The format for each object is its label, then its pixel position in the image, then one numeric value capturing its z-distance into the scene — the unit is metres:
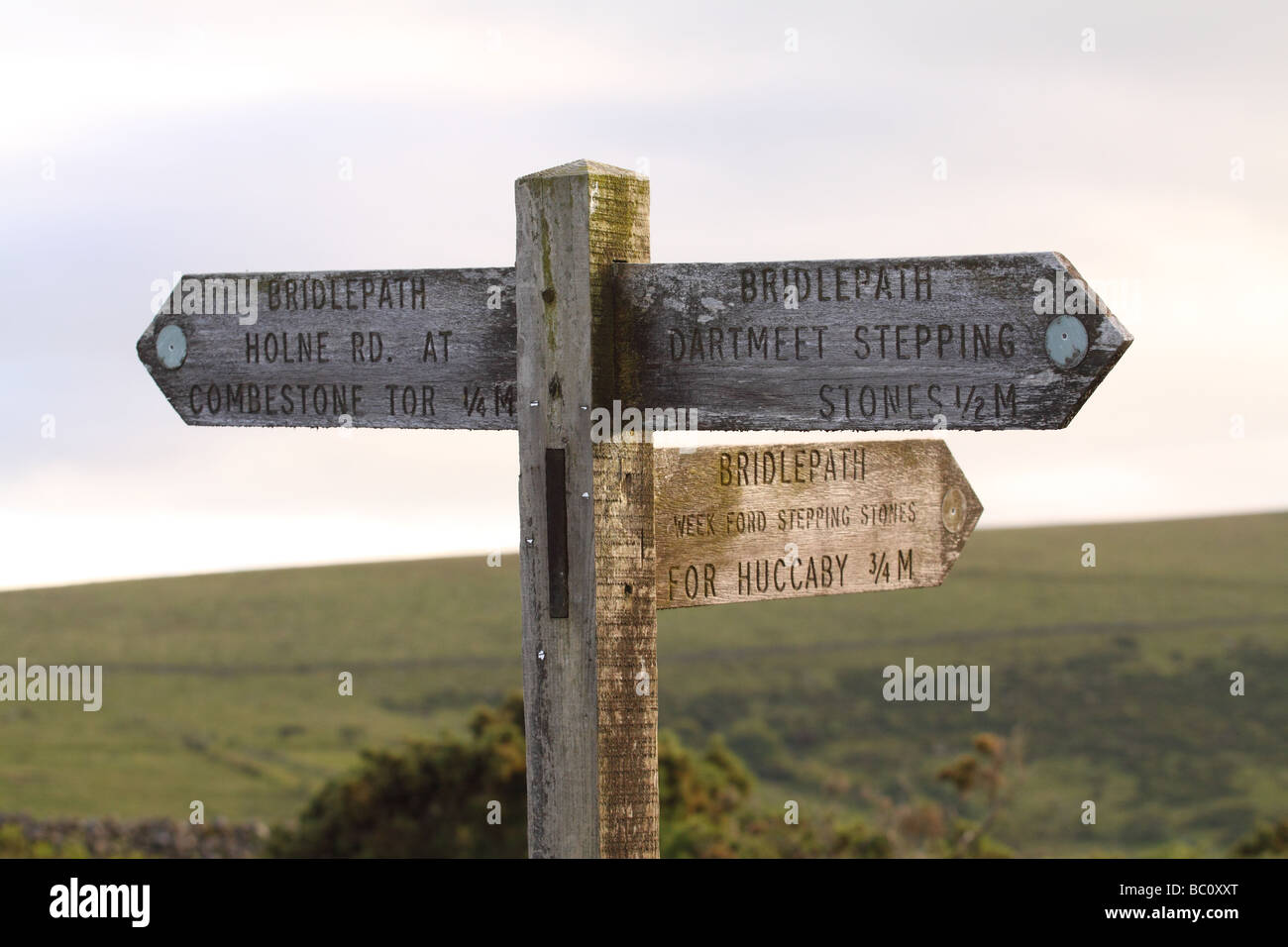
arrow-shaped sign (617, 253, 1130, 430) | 3.53
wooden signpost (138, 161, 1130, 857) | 3.60
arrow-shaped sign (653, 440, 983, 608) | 4.32
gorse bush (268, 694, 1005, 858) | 11.18
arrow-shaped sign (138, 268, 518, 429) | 4.13
